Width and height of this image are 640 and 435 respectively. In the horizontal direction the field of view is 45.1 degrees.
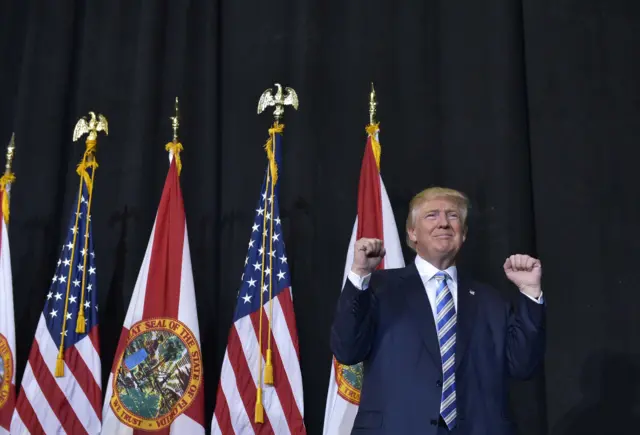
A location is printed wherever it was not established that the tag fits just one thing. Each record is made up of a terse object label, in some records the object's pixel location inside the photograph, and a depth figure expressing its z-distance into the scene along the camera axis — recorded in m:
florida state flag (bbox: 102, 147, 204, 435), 3.35
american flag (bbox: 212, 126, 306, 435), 3.29
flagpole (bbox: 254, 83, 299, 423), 3.40
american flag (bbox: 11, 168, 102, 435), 3.49
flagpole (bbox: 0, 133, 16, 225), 4.02
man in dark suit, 2.10
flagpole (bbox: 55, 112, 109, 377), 3.73
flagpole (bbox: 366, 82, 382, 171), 3.50
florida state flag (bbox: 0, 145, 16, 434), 3.64
